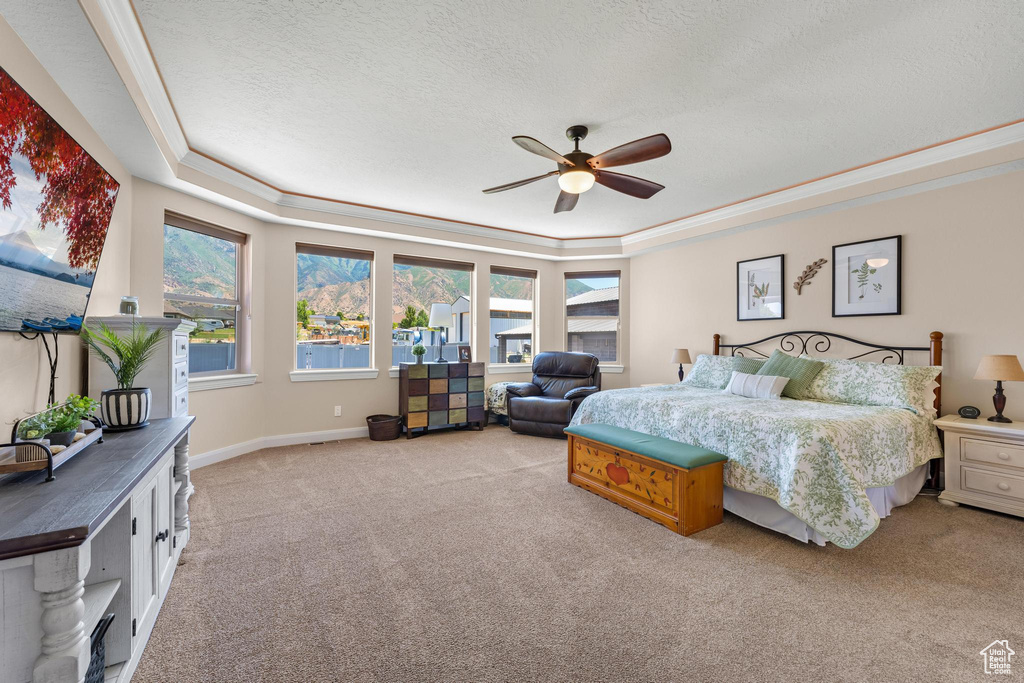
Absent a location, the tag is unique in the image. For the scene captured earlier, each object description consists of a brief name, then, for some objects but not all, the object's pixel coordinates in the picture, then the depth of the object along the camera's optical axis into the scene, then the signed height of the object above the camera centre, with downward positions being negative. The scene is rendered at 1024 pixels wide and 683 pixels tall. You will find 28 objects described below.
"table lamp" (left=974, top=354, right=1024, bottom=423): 2.90 -0.20
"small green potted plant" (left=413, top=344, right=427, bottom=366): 5.35 -0.17
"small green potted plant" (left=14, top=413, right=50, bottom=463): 1.40 -0.34
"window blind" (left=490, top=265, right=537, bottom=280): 6.29 +0.96
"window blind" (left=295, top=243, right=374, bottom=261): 4.94 +0.99
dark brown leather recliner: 5.19 -0.68
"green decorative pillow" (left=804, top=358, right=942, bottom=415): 3.23 -0.35
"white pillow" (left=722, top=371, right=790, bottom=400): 3.66 -0.40
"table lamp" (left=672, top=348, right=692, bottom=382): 5.17 -0.20
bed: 2.39 -0.69
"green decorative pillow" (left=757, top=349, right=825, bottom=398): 3.75 -0.28
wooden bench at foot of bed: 2.66 -0.91
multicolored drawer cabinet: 5.19 -0.70
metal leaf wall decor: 4.23 +0.64
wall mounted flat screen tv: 1.63 +0.50
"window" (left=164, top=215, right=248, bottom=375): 3.87 +0.46
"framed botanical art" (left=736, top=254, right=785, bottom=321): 4.55 +0.53
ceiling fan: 2.60 +1.13
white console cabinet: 1.07 -0.64
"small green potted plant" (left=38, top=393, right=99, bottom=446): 1.60 -0.31
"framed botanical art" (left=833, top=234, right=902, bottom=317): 3.74 +0.55
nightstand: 2.85 -0.83
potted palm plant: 2.13 -0.16
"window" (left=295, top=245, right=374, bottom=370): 4.98 +0.35
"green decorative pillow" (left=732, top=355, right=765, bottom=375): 4.25 -0.25
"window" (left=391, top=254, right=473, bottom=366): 5.59 +0.47
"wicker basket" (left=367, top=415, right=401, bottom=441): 5.00 -1.03
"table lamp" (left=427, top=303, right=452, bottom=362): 5.48 +0.28
